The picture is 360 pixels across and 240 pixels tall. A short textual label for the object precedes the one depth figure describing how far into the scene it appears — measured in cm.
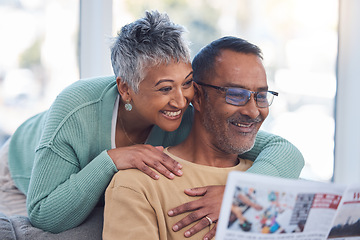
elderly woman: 151
